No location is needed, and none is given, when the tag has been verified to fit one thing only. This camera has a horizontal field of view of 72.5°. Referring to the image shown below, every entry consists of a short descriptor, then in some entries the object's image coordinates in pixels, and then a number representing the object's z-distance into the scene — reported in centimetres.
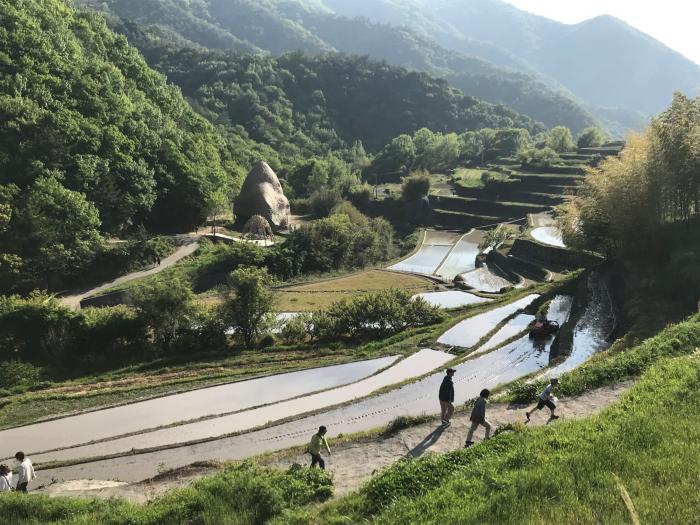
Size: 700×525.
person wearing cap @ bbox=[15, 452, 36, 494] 1158
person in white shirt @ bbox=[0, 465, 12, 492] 1090
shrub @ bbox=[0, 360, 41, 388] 2134
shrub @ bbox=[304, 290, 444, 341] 2688
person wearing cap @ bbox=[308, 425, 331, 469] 1095
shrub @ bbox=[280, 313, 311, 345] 2644
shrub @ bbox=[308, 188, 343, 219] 7112
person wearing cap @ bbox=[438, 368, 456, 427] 1263
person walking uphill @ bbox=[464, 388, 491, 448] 1131
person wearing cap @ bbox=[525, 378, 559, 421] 1228
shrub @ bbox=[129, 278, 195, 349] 2492
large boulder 5897
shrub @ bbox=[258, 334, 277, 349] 2603
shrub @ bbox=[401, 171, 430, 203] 8219
